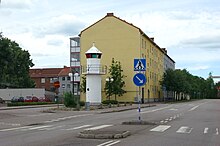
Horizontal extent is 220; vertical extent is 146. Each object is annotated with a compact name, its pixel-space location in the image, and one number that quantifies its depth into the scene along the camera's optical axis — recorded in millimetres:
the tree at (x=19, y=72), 90050
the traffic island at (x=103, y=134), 14906
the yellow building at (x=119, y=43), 72625
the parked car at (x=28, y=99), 71938
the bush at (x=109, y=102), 55062
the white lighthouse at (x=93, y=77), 52562
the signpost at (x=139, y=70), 22141
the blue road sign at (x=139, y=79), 22062
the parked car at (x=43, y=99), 75812
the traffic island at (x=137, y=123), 22250
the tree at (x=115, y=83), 66125
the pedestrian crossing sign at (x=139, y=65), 22797
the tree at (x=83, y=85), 68375
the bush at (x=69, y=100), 44062
